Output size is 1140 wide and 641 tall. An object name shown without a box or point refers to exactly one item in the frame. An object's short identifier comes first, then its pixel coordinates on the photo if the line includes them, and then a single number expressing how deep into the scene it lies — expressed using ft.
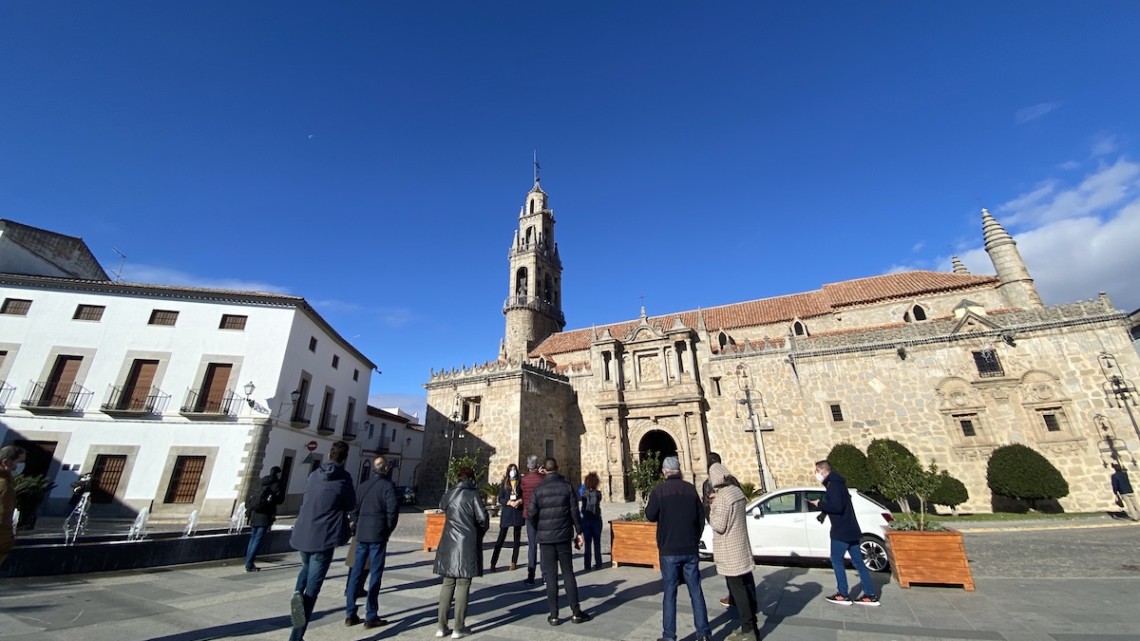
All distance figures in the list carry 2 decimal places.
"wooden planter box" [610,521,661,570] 27.30
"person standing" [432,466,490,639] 14.41
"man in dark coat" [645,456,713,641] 14.07
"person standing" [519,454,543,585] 22.88
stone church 56.95
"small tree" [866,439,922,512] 32.53
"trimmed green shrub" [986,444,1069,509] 51.22
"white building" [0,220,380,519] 50.26
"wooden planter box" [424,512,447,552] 33.14
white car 24.71
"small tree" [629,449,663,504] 54.84
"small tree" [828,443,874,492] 58.65
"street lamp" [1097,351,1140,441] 53.57
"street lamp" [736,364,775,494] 67.92
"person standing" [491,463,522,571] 26.22
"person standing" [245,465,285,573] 25.43
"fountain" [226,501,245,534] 39.58
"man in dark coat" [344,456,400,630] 16.33
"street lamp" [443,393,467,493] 77.97
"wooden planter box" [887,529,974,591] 20.29
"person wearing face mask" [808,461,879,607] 18.43
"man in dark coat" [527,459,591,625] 16.14
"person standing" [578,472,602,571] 27.71
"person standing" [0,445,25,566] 13.02
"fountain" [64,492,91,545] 38.21
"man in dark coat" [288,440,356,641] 13.67
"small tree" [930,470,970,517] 52.95
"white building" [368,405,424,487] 102.53
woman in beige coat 14.49
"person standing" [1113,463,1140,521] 45.88
